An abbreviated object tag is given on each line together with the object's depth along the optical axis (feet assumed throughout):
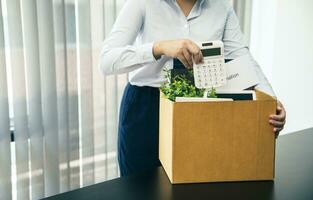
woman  3.74
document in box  3.08
